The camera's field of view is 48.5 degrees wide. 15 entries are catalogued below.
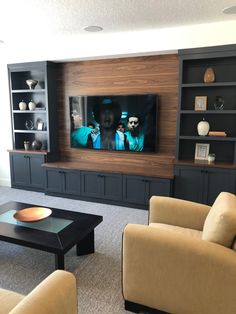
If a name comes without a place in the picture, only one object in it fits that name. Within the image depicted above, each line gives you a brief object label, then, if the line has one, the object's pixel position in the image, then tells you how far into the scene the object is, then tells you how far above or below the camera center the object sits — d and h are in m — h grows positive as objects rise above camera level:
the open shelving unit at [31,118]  4.50 -0.05
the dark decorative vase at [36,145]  4.73 -0.53
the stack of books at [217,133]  3.61 -0.23
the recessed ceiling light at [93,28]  3.54 +1.19
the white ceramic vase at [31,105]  4.63 +0.18
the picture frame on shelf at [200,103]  3.69 +0.19
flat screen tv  4.04 -0.10
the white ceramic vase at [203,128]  3.66 -0.16
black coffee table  2.13 -1.01
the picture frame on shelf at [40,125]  4.76 -0.17
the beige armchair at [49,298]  1.22 -0.88
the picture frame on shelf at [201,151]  3.85 -0.51
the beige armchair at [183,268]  1.56 -0.94
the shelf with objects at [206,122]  3.49 -0.08
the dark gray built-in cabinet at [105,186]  3.77 -1.07
